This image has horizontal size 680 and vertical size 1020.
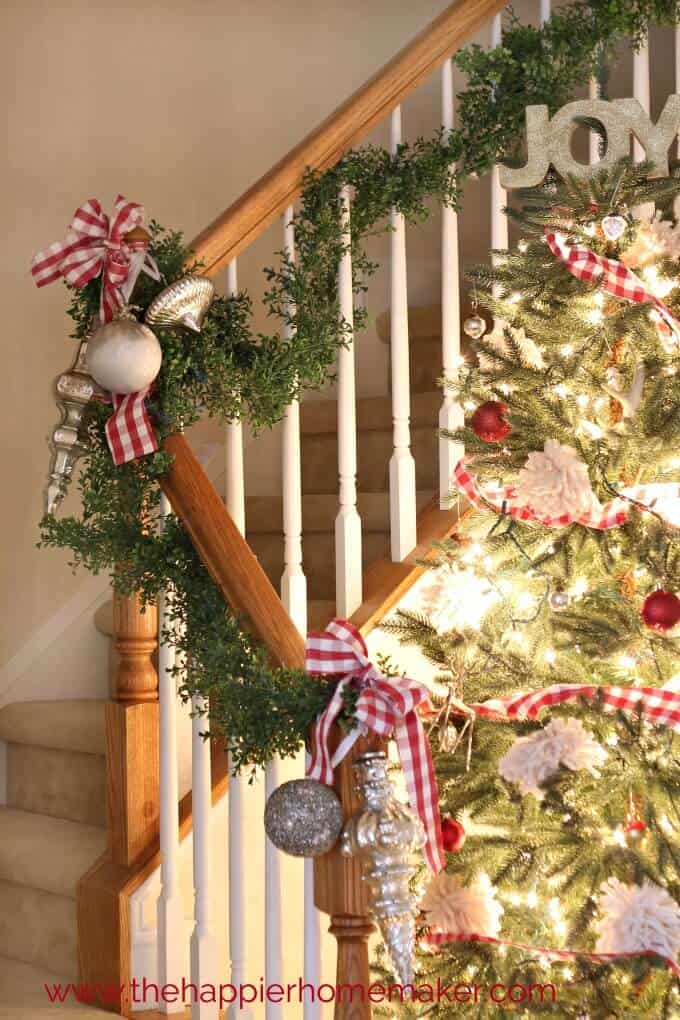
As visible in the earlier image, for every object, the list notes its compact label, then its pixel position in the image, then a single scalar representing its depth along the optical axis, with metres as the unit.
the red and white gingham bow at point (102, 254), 1.97
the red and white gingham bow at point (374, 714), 1.57
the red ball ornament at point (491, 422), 1.95
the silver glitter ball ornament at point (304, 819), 1.54
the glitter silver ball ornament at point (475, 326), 2.09
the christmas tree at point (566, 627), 1.79
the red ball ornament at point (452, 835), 1.87
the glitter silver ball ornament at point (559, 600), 1.87
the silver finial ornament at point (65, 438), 1.95
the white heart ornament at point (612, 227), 1.92
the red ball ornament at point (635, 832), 1.79
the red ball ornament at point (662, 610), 1.75
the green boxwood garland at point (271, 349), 1.73
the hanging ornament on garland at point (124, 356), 1.87
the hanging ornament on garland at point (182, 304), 1.95
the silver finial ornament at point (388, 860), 1.53
